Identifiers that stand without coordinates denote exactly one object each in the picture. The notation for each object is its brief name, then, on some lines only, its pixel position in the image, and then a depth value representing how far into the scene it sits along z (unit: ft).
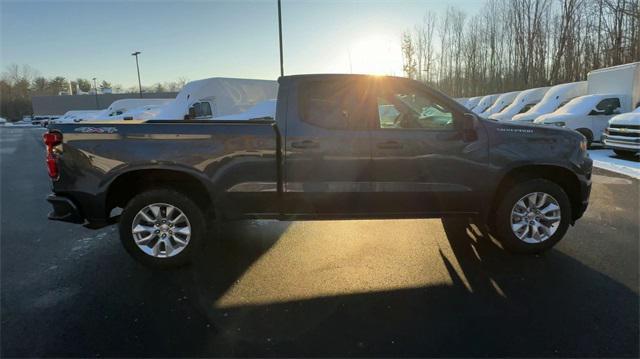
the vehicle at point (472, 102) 109.36
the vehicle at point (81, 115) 143.61
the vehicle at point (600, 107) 47.73
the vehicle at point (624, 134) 37.55
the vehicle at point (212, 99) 62.28
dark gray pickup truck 13.79
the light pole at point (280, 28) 62.49
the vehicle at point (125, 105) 125.59
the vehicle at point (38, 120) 214.90
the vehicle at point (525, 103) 74.28
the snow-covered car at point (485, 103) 99.19
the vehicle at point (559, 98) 60.34
